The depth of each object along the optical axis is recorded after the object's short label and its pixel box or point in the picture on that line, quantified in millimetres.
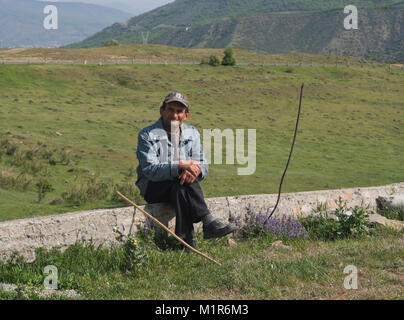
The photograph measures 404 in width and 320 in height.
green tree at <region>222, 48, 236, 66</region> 56238
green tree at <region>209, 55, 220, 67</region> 55250
